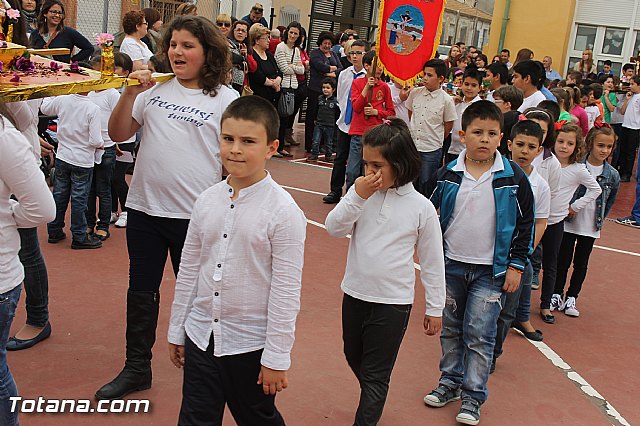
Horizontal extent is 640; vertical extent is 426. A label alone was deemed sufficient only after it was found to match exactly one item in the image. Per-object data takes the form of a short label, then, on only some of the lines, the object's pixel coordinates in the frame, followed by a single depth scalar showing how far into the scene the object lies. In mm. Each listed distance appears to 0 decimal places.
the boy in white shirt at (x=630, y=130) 15031
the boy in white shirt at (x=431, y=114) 8820
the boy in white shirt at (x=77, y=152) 7023
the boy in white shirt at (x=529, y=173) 5225
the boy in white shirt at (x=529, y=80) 8258
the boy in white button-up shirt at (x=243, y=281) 3080
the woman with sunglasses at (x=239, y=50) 11719
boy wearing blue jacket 4453
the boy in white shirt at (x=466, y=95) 9078
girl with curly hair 4031
